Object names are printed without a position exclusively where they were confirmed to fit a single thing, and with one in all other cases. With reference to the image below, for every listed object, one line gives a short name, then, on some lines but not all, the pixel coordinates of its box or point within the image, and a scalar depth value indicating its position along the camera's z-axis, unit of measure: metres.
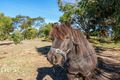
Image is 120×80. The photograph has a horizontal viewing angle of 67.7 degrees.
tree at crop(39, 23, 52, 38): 11.01
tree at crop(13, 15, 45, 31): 14.43
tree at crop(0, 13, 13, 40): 11.09
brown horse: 2.01
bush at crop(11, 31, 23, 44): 8.39
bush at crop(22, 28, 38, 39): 14.69
